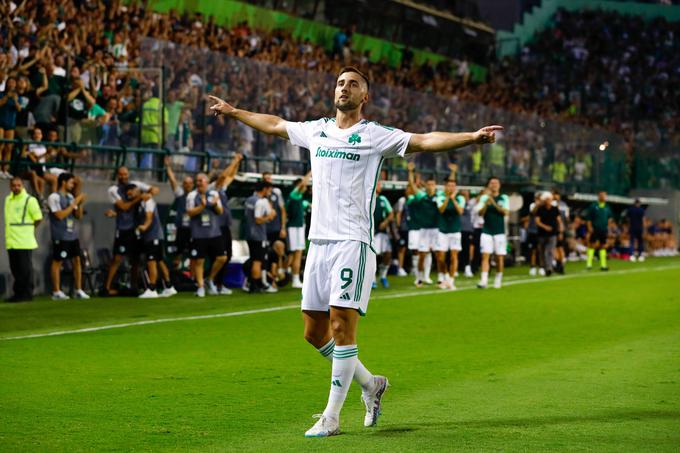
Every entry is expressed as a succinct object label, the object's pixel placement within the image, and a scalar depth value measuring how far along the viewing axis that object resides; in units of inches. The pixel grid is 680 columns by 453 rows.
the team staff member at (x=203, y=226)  820.6
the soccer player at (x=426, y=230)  953.5
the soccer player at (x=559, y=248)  1166.3
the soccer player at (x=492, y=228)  899.4
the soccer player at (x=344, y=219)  297.0
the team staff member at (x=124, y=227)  812.0
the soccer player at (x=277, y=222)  896.9
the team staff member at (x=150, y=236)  807.1
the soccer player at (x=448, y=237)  920.3
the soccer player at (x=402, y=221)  1099.9
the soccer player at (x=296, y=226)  897.5
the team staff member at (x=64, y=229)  782.5
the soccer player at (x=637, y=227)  1509.6
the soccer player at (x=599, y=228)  1249.4
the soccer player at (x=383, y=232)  973.8
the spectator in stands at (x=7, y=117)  797.9
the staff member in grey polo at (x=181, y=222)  853.2
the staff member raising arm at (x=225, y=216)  840.3
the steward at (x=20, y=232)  748.6
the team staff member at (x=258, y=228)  852.0
